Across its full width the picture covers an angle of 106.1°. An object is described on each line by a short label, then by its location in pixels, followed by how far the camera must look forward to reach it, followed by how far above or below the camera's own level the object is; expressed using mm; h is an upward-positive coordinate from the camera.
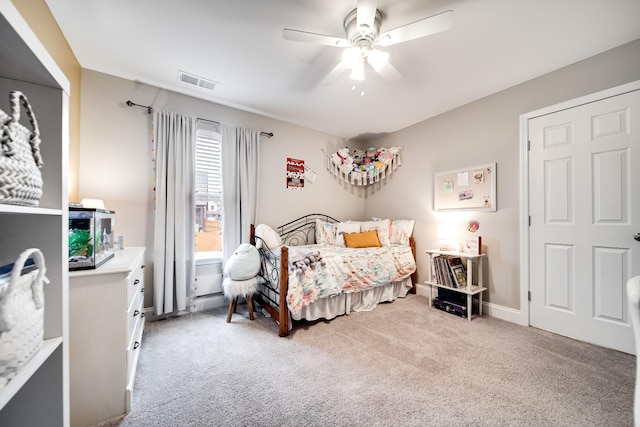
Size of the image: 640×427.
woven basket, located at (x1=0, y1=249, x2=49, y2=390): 546 -257
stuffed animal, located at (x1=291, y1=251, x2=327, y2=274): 2275 -463
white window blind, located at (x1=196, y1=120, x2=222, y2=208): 2893 +618
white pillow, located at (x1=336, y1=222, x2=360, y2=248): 3494 -215
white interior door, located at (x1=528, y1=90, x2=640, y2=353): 1960 -27
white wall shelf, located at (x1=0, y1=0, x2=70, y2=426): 730 -72
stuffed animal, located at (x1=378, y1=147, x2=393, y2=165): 3832 +943
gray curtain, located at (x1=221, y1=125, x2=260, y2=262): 2932 +379
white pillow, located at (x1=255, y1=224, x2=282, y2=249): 2936 -272
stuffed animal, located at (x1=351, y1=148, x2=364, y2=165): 4152 +1023
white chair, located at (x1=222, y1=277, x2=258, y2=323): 2455 -774
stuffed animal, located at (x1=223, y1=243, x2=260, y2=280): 2484 -524
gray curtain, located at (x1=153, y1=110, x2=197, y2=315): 2516 +23
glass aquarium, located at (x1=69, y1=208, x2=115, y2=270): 1262 -139
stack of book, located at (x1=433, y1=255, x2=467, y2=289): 2741 -662
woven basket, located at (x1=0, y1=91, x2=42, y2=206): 577 +142
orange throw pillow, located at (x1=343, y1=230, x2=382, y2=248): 3346 -355
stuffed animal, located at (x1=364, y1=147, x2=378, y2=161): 4031 +1040
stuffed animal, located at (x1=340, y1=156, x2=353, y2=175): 3992 +807
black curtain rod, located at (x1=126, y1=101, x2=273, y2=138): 2426 +1118
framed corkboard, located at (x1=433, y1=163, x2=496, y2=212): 2752 +319
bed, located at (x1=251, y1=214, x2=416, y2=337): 2283 -573
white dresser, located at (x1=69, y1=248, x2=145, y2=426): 1214 -676
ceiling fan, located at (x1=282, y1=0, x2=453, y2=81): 1456 +1208
